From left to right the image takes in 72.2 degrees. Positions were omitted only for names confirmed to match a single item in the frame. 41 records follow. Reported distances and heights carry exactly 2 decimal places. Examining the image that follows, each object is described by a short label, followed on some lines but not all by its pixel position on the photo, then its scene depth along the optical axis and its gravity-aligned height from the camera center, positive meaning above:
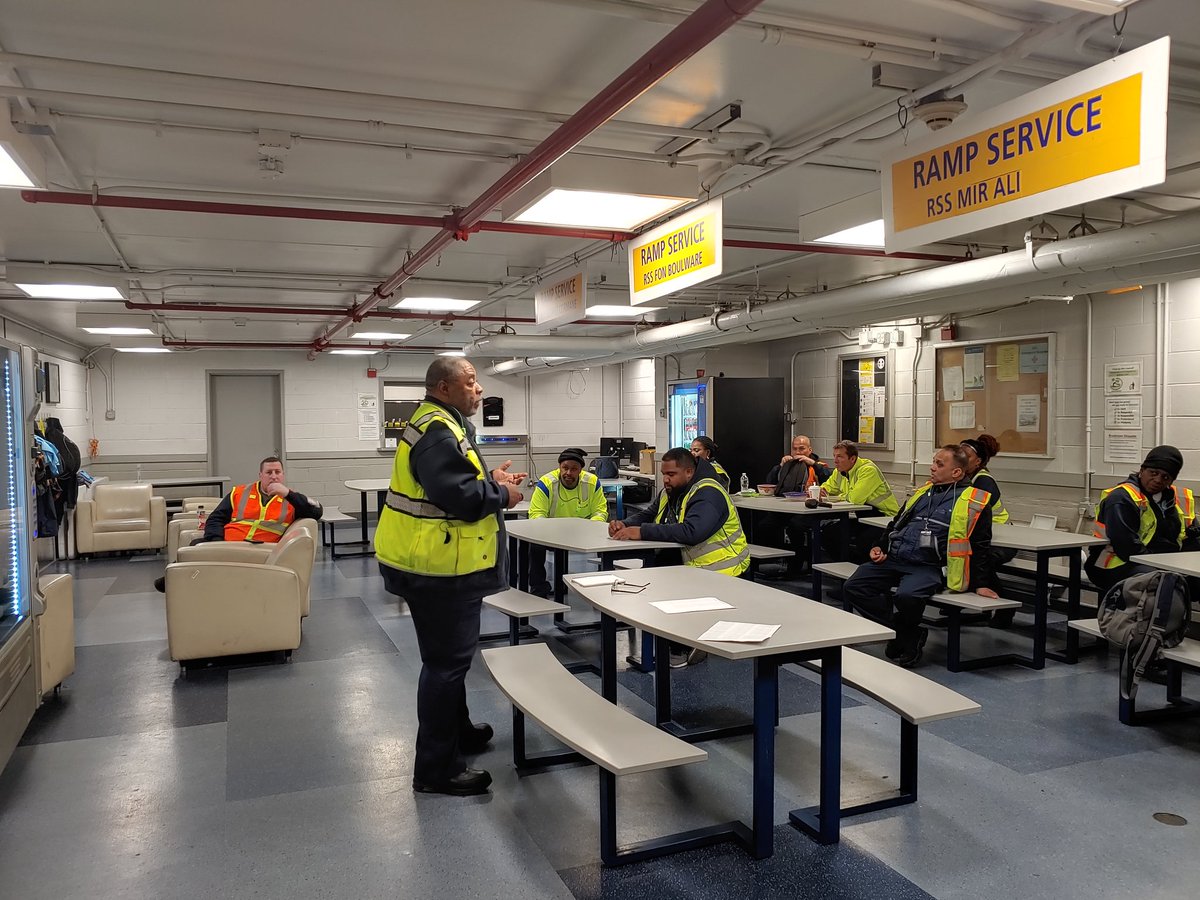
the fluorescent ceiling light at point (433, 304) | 6.47 +0.94
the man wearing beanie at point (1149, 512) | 4.90 -0.59
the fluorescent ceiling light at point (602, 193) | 3.33 +0.94
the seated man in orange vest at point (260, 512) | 6.04 -0.69
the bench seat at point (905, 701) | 2.93 -1.04
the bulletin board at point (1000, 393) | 6.70 +0.20
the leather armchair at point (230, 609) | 4.75 -1.12
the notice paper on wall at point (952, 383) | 7.51 +0.30
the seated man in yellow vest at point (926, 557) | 4.95 -0.88
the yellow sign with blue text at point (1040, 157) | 2.27 +0.81
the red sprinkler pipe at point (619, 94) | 2.21 +1.06
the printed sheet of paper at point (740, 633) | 2.74 -0.74
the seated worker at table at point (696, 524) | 4.80 -0.64
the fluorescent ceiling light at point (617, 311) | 7.29 +1.02
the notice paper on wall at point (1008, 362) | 6.93 +0.45
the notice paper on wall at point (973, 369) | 7.31 +0.42
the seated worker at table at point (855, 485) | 7.21 -0.62
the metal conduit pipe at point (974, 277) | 4.09 +0.86
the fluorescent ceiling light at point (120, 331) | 7.88 +0.88
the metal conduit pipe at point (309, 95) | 2.77 +1.25
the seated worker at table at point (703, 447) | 7.62 -0.28
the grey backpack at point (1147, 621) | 3.81 -0.98
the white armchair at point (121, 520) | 9.07 -1.11
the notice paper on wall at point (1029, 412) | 6.73 +0.02
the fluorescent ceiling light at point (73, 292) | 5.86 +0.96
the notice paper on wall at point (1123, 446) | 5.97 -0.24
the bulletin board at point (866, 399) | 8.38 +0.18
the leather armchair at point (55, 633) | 4.20 -1.11
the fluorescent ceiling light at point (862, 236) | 4.37 +0.99
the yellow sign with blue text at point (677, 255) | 3.98 +0.86
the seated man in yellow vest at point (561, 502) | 6.52 -0.67
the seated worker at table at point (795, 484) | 8.12 -0.69
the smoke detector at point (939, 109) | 3.03 +1.14
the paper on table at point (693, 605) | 3.24 -0.75
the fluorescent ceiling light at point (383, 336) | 9.71 +1.02
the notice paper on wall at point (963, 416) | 7.38 -0.01
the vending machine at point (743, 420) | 9.48 -0.04
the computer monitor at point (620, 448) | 12.83 -0.48
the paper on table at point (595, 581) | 3.71 -0.74
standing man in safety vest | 3.03 -0.48
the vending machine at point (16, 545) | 3.49 -0.56
